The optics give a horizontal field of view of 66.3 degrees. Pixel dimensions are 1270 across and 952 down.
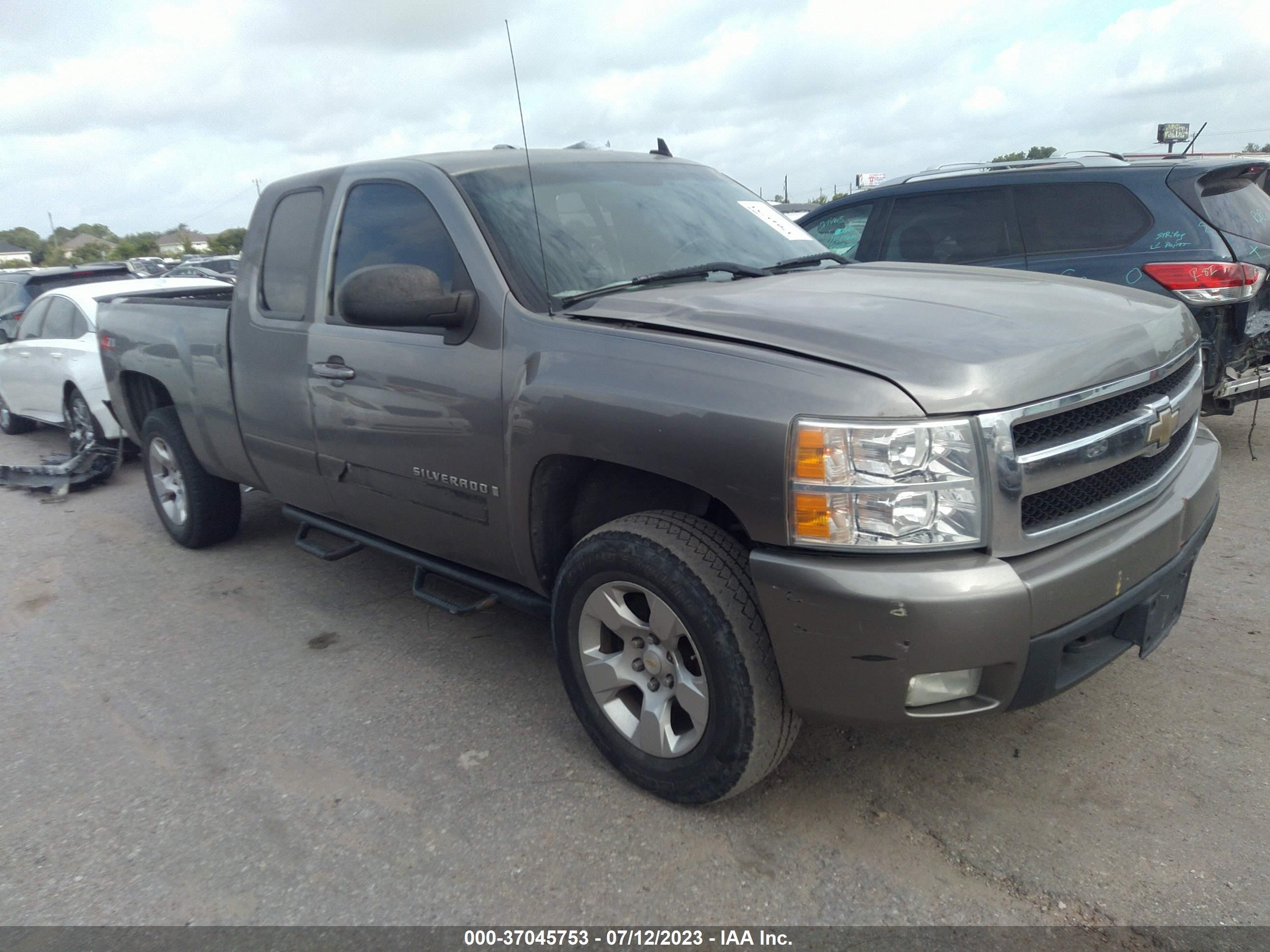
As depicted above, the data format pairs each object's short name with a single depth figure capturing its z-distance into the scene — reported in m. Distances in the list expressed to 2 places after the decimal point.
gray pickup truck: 2.28
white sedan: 7.81
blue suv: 5.47
